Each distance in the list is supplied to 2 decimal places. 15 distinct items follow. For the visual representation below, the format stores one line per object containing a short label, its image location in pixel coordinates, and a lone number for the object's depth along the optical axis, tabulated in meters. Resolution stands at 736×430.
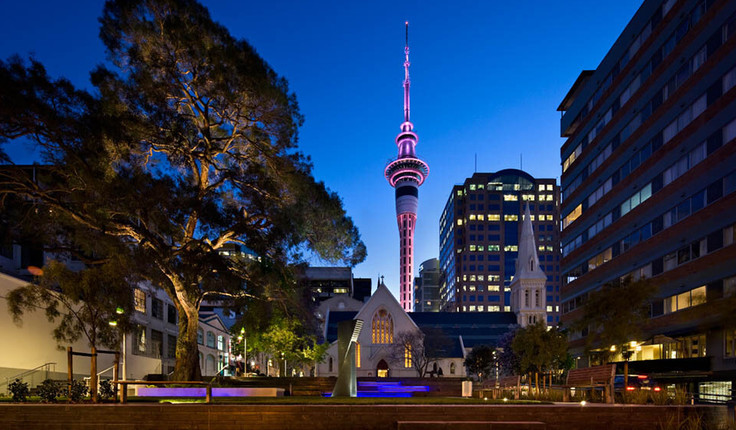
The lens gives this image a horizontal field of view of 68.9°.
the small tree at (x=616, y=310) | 23.78
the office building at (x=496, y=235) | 173.88
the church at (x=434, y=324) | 80.25
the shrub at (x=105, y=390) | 16.67
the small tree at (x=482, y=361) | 68.19
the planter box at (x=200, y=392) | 23.73
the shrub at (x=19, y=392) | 16.11
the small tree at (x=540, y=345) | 31.50
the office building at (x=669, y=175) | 33.34
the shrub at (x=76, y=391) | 15.37
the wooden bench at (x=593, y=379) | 15.54
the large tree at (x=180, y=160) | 21.45
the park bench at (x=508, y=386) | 22.11
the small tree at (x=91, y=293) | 19.78
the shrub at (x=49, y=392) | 15.52
